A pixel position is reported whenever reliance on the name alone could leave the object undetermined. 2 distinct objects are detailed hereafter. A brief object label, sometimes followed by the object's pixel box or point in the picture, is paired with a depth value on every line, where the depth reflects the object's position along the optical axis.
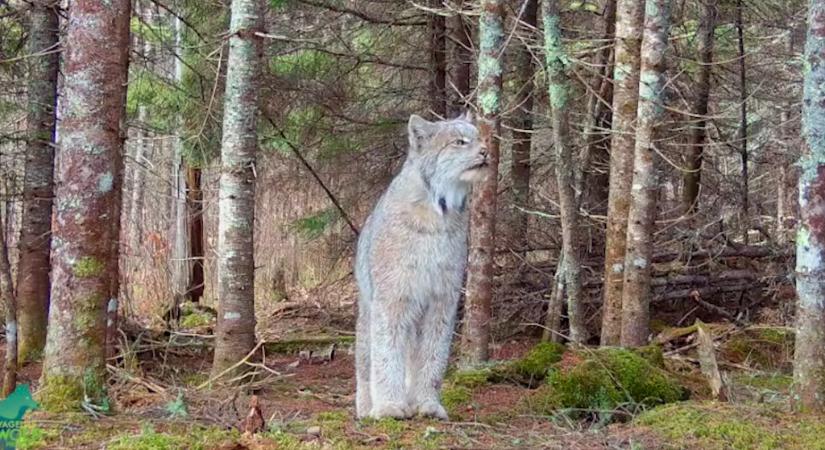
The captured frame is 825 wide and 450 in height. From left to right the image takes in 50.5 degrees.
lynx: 6.09
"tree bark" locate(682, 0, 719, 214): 13.17
